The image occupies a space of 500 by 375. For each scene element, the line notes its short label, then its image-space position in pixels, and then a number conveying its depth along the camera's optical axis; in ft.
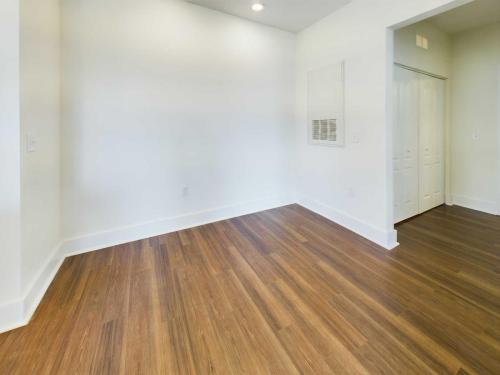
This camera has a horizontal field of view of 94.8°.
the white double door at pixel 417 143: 10.09
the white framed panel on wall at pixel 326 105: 9.82
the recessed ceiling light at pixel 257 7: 9.41
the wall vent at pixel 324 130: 10.33
